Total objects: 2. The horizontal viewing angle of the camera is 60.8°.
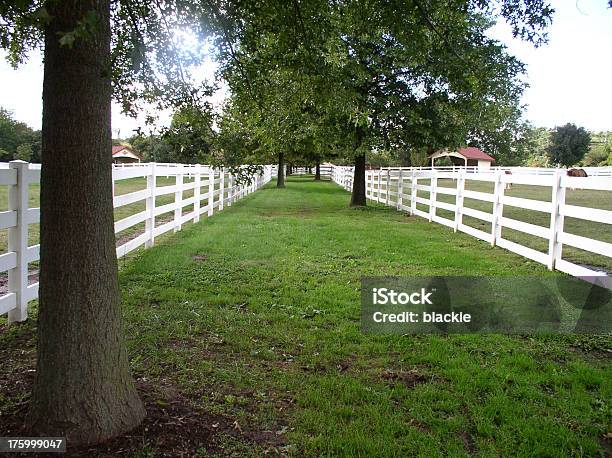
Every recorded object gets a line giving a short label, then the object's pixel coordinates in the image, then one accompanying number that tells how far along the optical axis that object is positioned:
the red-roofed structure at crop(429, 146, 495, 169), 59.97
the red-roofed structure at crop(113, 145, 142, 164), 54.41
